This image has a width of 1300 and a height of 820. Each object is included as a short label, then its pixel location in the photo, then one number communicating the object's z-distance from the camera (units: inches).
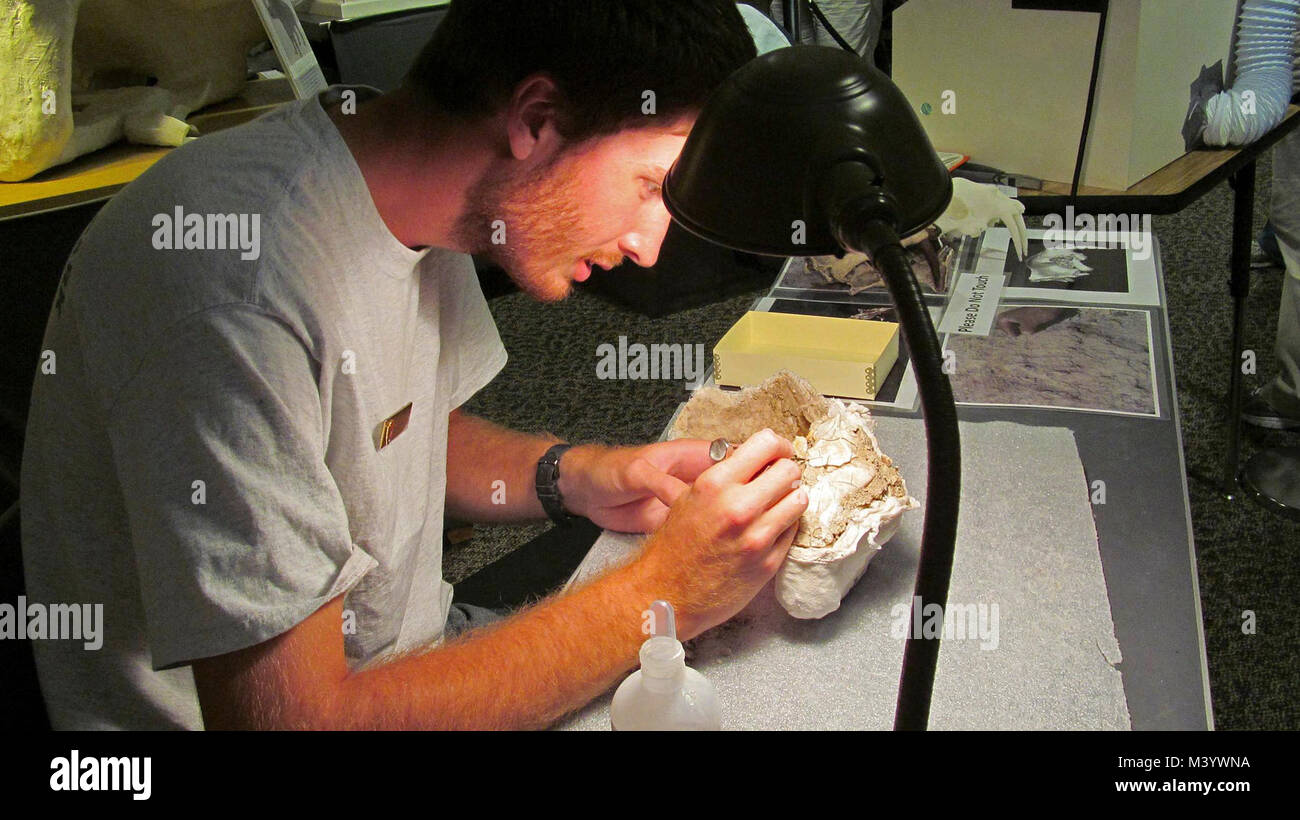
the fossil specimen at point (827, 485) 41.6
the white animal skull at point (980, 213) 72.5
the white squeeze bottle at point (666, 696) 32.2
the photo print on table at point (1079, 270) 67.9
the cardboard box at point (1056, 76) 73.1
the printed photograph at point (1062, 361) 56.6
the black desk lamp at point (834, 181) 23.4
